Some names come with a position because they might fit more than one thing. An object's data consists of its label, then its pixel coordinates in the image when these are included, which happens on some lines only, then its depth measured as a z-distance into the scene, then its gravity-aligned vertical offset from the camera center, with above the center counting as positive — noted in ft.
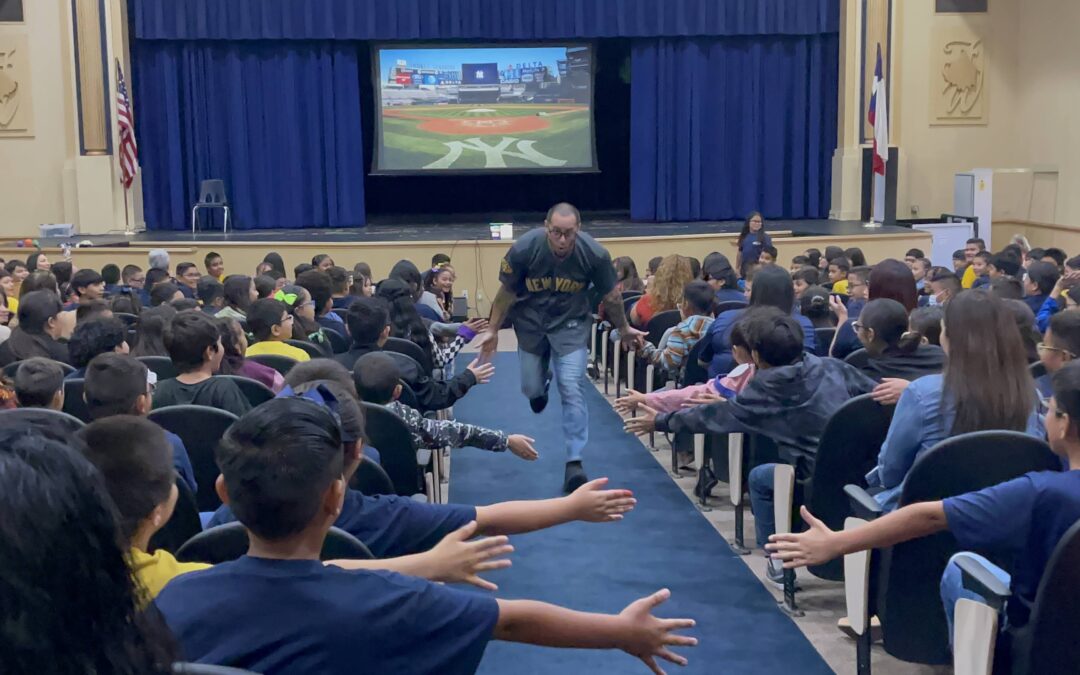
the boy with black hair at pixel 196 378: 13.12 -2.11
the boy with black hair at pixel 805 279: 24.79 -2.03
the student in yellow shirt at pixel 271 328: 16.76 -2.02
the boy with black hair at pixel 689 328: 19.95 -2.41
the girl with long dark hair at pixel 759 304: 17.37 -2.03
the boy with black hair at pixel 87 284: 21.80 -1.73
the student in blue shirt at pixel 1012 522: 8.07 -2.33
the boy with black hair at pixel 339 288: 23.96 -2.06
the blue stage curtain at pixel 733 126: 53.01 +2.35
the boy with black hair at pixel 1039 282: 20.58 -1.79
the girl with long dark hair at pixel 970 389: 10.57 -1.85
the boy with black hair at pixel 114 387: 11.28 -1.85
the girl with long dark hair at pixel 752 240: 38.32 -1.93
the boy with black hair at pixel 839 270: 28.25 -2.12
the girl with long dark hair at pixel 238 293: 21.22 -1.89
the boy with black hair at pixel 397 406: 13.35 -2.51
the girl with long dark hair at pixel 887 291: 17.62 -1.63
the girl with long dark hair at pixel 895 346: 13.79 -1.92
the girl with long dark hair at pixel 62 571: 3.32 -1.06
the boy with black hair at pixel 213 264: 32.97 -2.13
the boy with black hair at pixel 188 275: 30.04 -2.19
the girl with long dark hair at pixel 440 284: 28.73 -2.40
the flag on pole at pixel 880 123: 47.11 +2.14
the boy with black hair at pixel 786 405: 13.43 -2.48
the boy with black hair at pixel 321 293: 21.50 -1.91
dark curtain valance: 49.83 +6.81
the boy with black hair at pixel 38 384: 12.24 -1.96
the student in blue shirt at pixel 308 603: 5.27 -1.83
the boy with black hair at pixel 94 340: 14.99 -1.88
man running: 19.27 -1.94
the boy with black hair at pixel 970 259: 29.35 -1.99
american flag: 46.98 +1.92
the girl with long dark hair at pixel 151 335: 17.03 -2.08
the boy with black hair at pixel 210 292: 23.29 -2.05
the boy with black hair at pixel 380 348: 16.17 -2.37
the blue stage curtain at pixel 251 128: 51.37 +2.46
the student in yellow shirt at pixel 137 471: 6.87 -1.61
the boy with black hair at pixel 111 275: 28.45 -2.05
